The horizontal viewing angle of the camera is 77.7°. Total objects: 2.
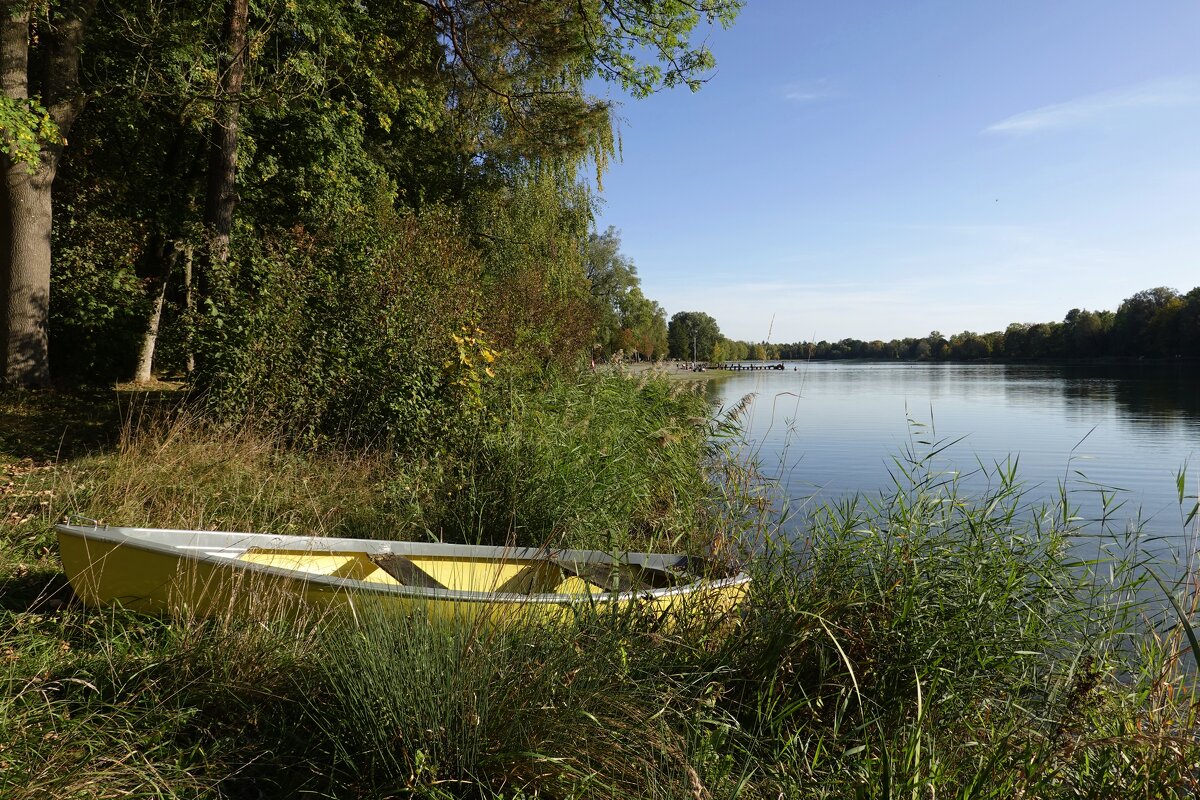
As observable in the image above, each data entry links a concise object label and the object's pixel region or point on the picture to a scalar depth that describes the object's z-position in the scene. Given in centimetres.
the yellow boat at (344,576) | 325
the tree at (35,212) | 939
